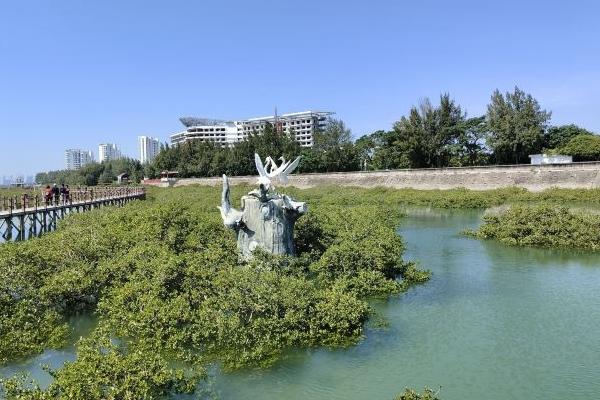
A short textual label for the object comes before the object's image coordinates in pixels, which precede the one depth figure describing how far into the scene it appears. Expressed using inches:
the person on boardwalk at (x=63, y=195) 1294.3
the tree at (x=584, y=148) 1988.2
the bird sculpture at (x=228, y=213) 601.0
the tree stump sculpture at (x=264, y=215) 593.6
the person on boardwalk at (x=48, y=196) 1204.5
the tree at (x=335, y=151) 2726.4
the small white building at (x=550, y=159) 1789.1
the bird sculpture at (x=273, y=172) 582.3
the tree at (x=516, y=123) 2098.9
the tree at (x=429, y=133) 2305.6
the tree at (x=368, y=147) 2901.1
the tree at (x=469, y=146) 2343.8
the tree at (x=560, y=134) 2224.4
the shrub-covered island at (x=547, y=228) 863.7
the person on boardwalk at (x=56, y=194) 1254.9
